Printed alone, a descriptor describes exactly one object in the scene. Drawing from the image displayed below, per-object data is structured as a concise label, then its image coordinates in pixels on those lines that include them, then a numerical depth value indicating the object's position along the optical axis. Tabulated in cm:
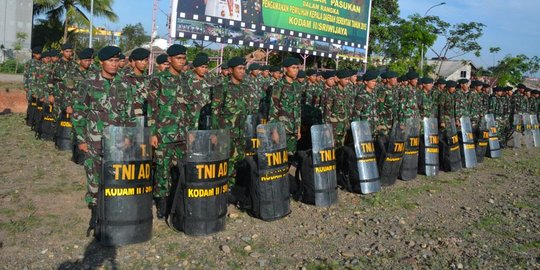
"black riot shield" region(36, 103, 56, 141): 883
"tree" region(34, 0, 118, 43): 2569
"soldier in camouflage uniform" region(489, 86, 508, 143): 1285
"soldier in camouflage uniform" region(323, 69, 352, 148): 716
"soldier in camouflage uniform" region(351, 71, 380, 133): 760
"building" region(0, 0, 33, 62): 2714
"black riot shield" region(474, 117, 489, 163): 1012
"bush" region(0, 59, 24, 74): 2541
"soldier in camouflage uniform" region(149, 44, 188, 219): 518
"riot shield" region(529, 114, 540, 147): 1321
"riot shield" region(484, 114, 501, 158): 1072
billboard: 1400
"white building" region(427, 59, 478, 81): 4766
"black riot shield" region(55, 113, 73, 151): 819
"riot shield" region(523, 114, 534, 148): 1308
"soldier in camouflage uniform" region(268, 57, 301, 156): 676
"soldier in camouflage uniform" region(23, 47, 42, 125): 958
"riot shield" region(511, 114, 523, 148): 1287
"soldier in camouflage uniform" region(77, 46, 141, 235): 460
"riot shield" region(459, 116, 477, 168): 936
